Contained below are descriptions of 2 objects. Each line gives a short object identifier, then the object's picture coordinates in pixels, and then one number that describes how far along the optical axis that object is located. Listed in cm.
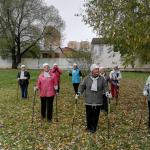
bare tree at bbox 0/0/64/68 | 3002
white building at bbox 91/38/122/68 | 3328
